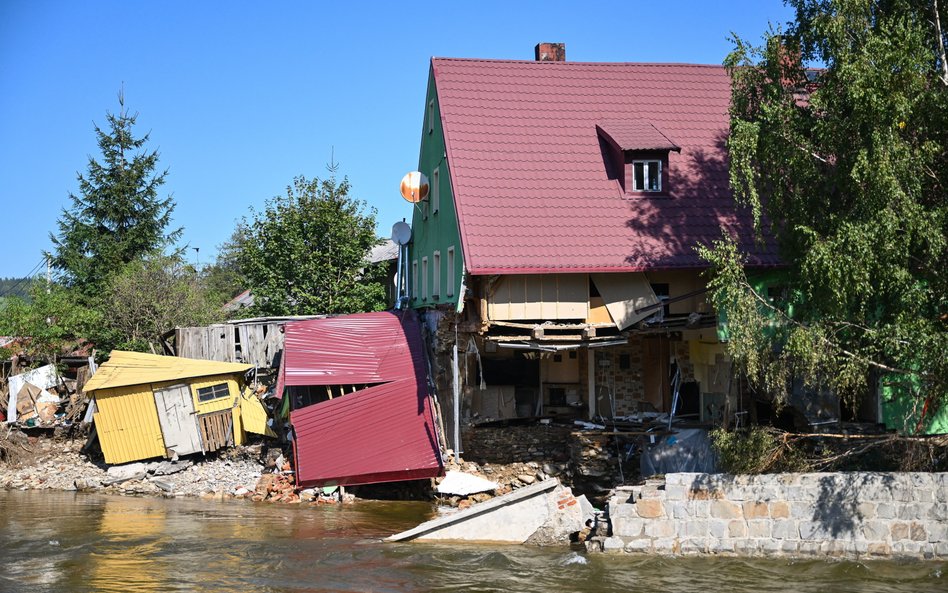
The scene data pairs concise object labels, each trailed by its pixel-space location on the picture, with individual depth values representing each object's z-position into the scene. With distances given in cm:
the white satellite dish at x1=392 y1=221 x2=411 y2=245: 2817
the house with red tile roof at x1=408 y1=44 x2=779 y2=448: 2009
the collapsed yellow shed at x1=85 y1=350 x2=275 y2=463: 2366
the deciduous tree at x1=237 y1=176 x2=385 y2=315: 3272
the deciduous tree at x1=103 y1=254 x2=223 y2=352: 3083
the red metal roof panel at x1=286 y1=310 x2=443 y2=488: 2091
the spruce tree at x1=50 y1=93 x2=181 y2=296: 3725
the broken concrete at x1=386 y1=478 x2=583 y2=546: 1650
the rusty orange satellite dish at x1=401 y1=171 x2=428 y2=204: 2608
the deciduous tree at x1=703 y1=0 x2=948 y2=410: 1432
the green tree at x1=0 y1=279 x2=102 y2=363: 2873
